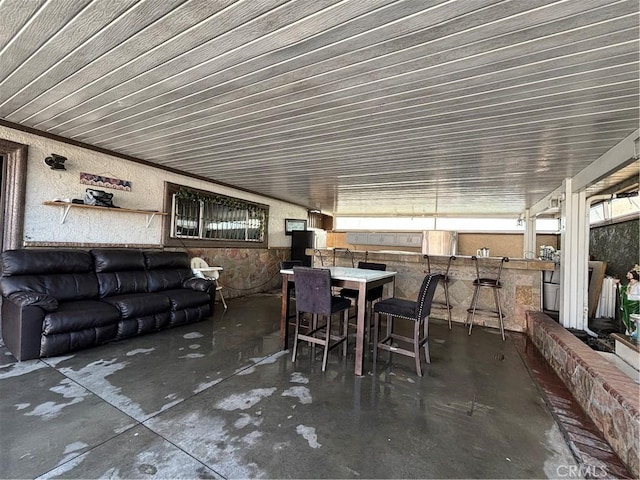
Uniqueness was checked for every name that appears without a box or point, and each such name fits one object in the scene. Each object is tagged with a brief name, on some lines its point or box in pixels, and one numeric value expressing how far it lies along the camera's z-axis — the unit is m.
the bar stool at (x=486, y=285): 4.40
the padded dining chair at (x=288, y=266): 4.08
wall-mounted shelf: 3.82
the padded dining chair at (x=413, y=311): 2.96
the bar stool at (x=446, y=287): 4.93
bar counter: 4.70
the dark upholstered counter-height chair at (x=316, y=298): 2.97
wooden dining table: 2.92
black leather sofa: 2.97
